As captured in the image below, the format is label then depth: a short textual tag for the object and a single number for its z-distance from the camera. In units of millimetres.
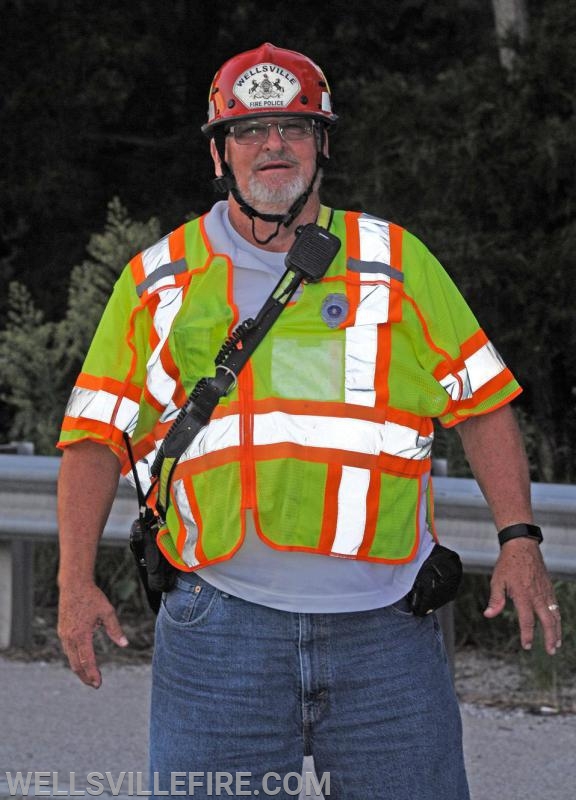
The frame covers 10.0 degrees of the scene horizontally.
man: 6224
